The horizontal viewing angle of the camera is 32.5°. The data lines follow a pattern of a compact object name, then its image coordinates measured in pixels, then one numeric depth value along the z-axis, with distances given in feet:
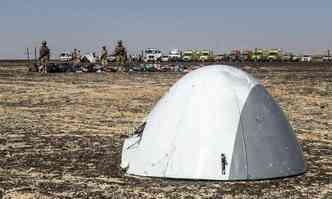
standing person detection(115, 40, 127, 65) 162.11
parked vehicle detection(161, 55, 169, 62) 259.47
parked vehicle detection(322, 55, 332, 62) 279.49
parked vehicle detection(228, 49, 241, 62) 262.26
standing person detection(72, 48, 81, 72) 185.18
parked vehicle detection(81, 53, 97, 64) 218.79
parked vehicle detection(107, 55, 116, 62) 255.91
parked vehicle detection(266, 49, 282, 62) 265.95
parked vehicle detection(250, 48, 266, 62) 262.26
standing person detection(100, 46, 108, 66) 166.81
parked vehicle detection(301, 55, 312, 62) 277.03
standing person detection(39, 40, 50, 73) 141.95
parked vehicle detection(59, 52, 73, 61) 279.20
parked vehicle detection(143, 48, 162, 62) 252.42
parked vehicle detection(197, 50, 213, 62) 259.80
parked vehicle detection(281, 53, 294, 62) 268.62
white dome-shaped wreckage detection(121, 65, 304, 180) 26.08
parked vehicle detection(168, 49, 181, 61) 271.45
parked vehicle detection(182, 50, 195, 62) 262.06
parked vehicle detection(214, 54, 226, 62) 260.99
